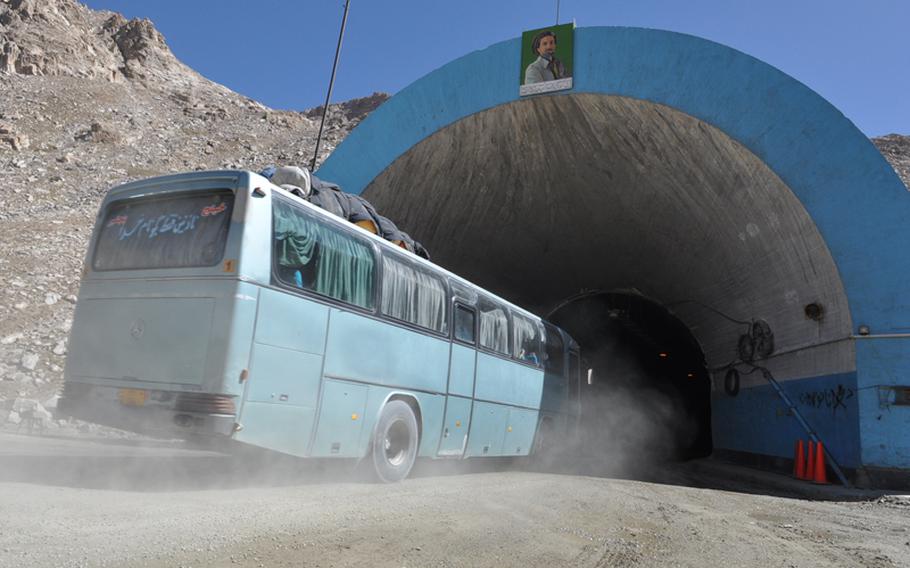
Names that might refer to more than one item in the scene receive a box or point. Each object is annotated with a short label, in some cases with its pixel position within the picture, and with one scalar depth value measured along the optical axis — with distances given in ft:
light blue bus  18.22
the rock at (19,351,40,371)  44.79
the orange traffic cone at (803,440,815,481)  41.27
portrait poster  46.44
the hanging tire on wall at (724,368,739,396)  57.39
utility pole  63.31
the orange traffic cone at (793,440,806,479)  42.54
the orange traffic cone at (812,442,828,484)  40.11
